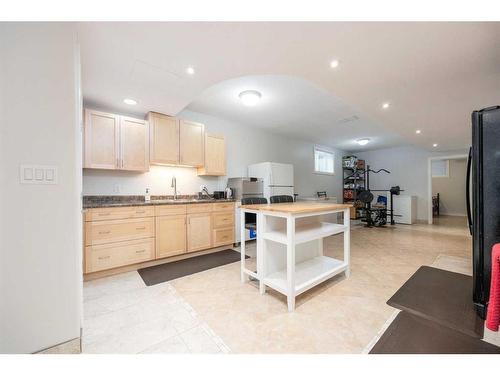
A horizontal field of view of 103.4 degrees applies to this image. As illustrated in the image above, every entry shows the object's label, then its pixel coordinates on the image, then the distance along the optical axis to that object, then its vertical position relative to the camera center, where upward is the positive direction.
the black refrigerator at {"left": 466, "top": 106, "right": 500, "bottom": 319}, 1.59 -0.09
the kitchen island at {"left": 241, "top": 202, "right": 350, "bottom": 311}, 1.75 -0.70
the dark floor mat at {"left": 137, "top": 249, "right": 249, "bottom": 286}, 2.46 -1.11
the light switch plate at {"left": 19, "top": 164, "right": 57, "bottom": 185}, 1.15 +0.09
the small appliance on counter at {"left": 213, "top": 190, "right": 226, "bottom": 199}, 3.87 -0.14
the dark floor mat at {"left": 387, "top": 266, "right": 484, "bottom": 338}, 1.56 -1.08
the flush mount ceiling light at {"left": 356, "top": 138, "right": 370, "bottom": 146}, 5.83 +1.36
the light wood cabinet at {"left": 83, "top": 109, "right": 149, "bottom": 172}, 2.64 +0.67
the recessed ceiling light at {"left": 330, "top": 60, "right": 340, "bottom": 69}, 1.90 +1.21
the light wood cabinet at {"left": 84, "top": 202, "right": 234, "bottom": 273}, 2.40 -0.63
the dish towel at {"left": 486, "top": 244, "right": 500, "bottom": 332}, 0.91 -0.53
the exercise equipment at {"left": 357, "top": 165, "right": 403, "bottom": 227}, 5.55 -0.69
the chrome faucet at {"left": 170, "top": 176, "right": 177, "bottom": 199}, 3.62 +0.07
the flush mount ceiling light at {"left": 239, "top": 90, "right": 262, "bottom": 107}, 2.98 +1.39
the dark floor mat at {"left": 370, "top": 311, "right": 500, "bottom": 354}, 1.26 -1.06
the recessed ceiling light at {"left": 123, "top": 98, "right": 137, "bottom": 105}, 2.74 +1.22
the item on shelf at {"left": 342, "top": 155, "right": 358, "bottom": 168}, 7.25 +0.94
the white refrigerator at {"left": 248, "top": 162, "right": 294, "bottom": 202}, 4.15 +0.24
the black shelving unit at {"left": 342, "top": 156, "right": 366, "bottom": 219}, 7.40 +0.24
